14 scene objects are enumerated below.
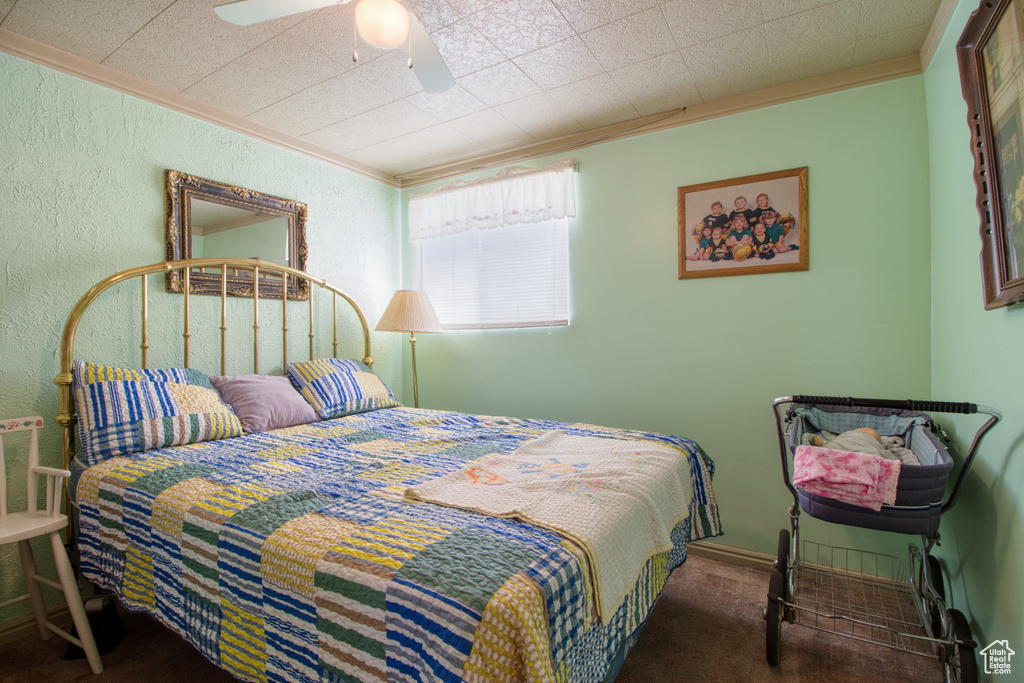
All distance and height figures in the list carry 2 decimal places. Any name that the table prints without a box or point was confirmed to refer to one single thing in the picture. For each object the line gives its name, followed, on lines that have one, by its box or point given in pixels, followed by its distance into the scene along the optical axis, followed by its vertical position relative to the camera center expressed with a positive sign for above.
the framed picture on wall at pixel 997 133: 1.20 +0.53
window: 3.10 +0.63
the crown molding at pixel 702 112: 2.21 +1.20
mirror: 2.49 +0.63
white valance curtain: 3.04 +0.93
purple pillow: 2.34 -0.30
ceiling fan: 1.42 +0.99
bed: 0.92 -0.47
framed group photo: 2.41 +0.56
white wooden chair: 1.65 -0.62
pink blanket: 1.40 -0.43
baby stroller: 1.41 -0.88
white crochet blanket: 1.16 -0.44
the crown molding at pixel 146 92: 1.99 +1.22
